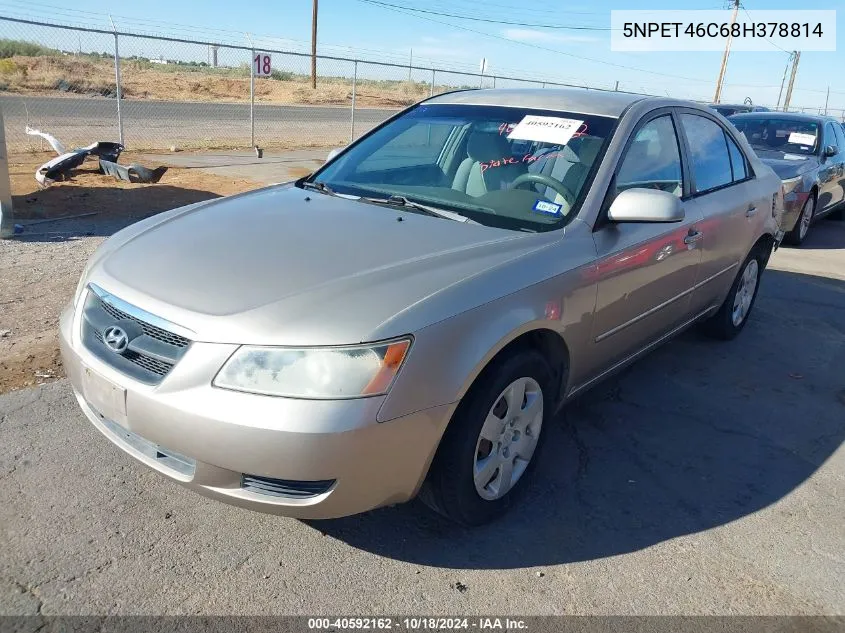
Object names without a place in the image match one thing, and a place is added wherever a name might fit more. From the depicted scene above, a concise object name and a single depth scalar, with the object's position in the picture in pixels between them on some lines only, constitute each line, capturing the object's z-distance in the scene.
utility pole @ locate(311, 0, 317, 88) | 32.70
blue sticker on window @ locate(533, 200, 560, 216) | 3.25
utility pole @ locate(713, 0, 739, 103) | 38.79
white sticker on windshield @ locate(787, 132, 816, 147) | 9.58
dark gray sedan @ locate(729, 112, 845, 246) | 8.83
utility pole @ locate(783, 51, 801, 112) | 53.00
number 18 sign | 14.63
